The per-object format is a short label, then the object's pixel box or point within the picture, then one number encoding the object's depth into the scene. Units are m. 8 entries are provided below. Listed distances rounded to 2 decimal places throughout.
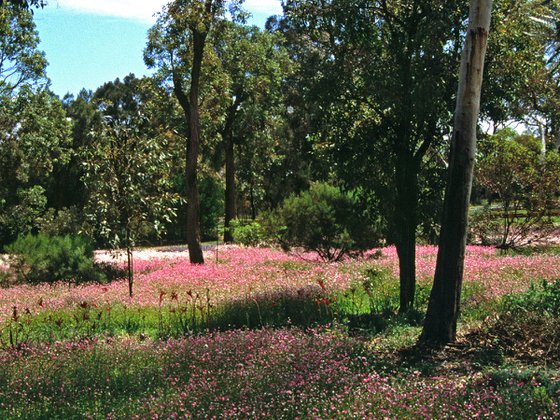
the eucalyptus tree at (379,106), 9.59
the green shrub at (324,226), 18.14
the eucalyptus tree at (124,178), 13.24
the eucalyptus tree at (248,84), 33.16
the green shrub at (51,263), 16.77
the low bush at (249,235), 26.19
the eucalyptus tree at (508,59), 9.30
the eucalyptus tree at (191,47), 17.39
